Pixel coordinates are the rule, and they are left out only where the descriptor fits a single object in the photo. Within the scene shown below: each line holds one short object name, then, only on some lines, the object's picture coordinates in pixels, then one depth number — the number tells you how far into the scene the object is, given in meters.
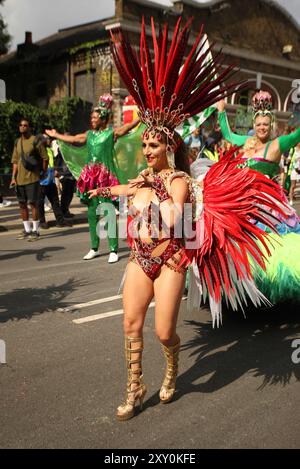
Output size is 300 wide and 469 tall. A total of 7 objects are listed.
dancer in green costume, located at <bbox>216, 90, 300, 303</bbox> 3.85
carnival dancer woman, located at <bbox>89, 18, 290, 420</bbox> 2.70
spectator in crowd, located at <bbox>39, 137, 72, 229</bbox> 9.80
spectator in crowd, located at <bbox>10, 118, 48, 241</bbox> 8.23
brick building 18.50
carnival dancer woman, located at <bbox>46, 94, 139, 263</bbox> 6.19
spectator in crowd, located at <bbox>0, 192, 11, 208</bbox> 12.60
